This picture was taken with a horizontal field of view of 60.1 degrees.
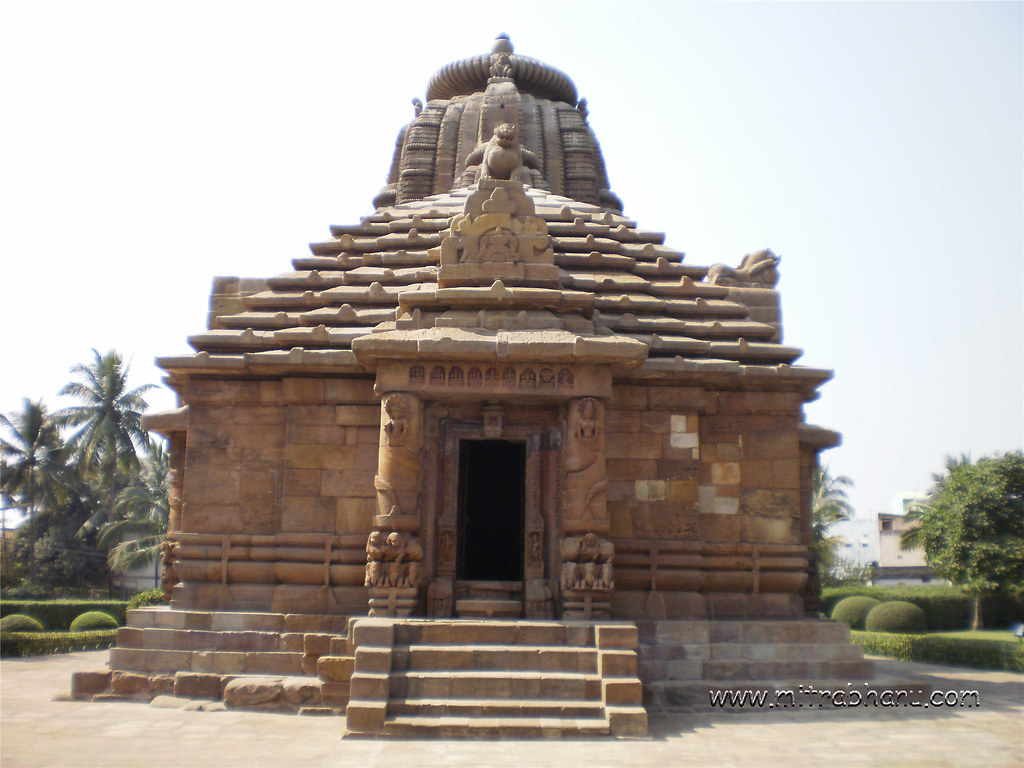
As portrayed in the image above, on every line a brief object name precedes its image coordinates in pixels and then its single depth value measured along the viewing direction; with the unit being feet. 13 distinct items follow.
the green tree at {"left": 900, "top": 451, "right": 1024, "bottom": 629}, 90.84
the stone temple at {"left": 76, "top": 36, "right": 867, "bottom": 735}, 33.53
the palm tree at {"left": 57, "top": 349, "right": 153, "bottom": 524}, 140.36
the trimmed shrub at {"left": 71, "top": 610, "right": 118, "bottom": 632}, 79.05
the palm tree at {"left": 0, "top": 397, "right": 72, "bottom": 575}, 136.67
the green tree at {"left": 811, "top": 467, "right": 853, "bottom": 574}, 142.82
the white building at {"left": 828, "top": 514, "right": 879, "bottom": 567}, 255.09
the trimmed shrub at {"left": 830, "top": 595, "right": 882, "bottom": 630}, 84.33
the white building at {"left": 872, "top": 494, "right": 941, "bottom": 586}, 169.27
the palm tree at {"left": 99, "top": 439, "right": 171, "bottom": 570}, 128.36
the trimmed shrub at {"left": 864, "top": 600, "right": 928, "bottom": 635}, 77.97
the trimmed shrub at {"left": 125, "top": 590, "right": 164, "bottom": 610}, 80.64
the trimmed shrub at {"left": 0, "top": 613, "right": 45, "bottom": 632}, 70.13
